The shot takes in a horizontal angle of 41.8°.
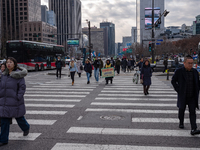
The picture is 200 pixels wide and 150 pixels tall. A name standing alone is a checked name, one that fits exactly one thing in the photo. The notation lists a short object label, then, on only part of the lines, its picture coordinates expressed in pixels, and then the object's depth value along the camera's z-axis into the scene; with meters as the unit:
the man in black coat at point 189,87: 5.83
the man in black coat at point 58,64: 20.75
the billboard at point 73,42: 74.69
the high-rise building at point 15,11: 135.75
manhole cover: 7.34
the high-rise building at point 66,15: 183.50
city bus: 32.16
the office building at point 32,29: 131.62
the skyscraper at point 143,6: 117.62
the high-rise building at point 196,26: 145.50
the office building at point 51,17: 174.45
